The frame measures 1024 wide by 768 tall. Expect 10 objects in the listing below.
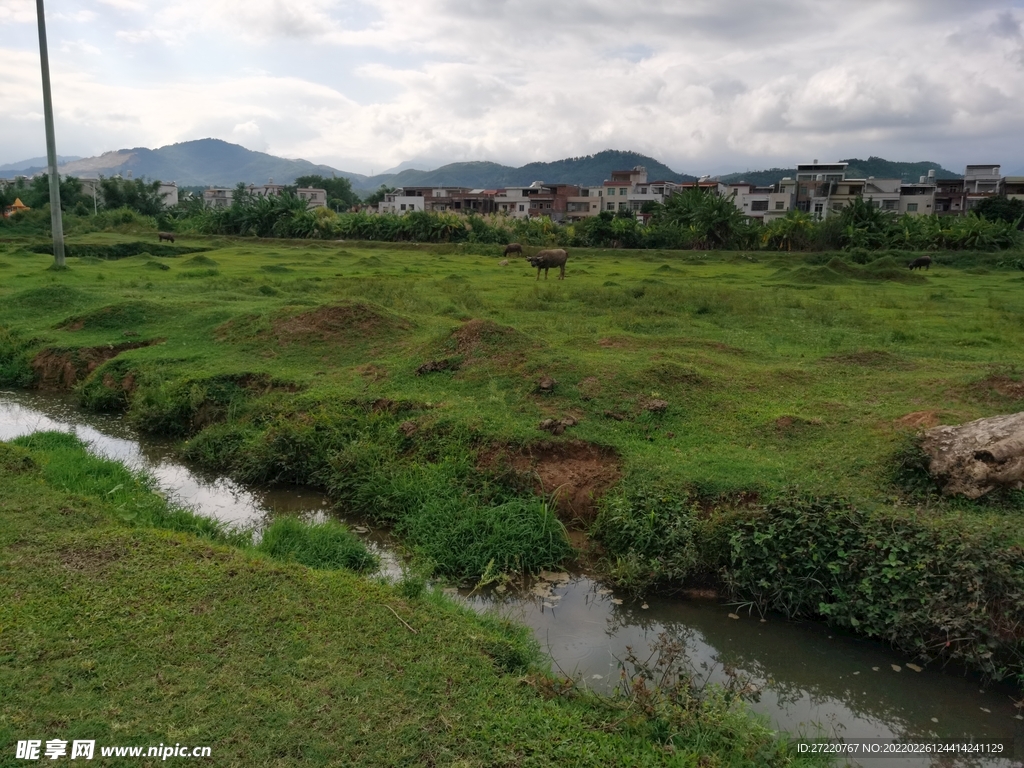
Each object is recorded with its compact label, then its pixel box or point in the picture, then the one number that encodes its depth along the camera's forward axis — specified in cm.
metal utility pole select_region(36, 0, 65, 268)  2070
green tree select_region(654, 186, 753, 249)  3889
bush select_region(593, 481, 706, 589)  619
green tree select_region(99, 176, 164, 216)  5312
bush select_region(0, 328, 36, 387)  1218
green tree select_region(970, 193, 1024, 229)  4453
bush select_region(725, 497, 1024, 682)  505
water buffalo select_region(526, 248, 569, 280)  2402
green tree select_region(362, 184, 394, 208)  8431
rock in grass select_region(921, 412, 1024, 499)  624
